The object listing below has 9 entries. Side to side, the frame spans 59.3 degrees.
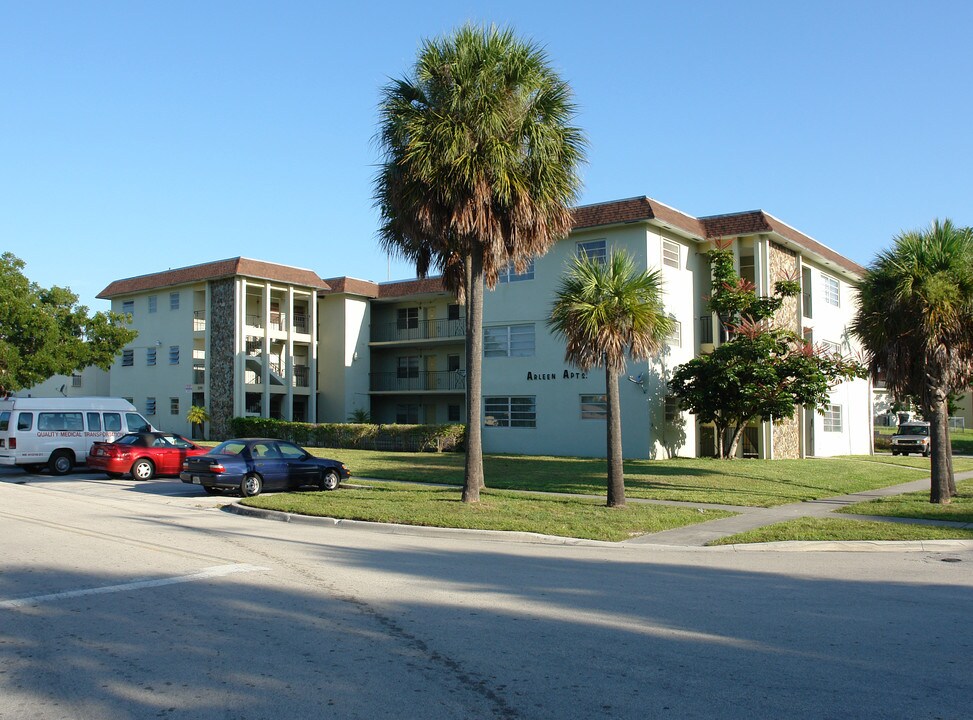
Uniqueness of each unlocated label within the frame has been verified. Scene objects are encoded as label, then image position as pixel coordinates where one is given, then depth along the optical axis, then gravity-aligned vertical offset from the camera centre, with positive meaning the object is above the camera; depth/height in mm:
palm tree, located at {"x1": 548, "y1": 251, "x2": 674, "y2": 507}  16422 +1645
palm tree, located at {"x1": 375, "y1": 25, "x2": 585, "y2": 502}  16016 +4755
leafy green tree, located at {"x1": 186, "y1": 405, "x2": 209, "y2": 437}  42125 -400
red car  23609 -1325
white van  24047 -581
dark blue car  19125 -1419
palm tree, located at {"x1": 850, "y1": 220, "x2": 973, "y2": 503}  16656 +1629
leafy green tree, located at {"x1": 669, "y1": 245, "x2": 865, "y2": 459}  28297 +1131
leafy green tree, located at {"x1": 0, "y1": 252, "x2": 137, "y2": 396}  30250 +2816
